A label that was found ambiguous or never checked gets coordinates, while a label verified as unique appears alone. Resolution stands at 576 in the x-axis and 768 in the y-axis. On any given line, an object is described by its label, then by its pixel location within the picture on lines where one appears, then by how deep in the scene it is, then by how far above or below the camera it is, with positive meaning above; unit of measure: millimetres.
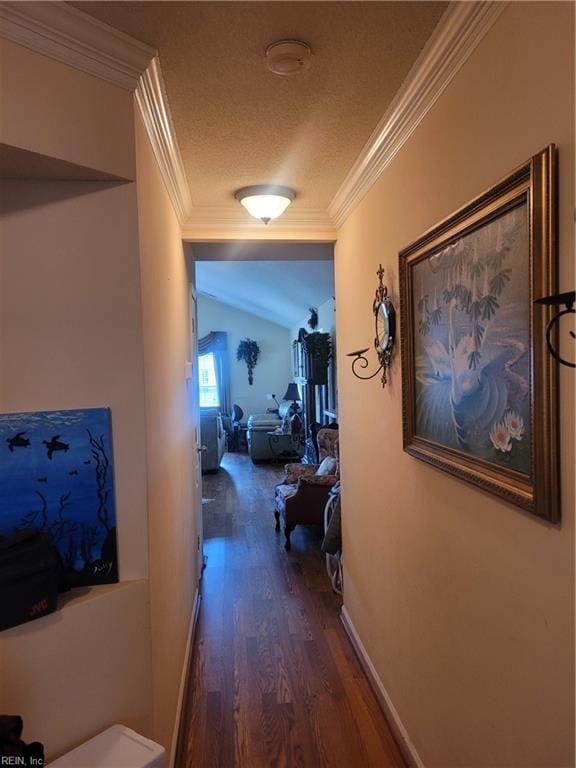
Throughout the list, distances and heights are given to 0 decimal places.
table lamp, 7766 -346
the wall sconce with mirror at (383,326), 1877 +191
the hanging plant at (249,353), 9898 +479
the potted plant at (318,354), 5664 +244
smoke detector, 1258 +868
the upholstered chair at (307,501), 4020 -1076
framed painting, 940 +70
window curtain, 9836 +350
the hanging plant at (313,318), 6399 +764
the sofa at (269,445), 7707 -1126
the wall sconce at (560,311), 808 +106
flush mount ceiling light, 2319 +874
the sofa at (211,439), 6887 -906
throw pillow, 4258 -847
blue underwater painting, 1272 -283
